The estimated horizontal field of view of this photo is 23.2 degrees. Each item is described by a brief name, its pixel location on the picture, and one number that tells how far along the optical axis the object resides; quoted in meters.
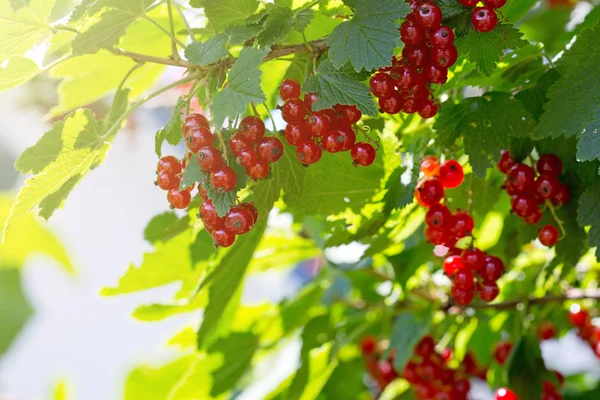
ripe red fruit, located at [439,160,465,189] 0.57
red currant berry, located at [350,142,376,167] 0.53
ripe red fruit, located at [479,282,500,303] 0.60
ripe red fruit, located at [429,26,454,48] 0.51
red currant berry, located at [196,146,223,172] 0.51
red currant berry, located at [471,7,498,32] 0.51
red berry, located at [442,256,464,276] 0.59
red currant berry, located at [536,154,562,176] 0.57
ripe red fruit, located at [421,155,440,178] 0.57
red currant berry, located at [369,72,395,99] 0.52
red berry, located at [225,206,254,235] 0.52
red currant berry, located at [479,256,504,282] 0.60
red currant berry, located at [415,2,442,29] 0.51
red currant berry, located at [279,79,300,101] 0.53
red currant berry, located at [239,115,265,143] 0.52
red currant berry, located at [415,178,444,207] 0.58
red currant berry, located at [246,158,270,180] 0.52
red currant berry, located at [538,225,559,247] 0.58
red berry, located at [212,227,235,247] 0.52
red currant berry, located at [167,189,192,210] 0.53
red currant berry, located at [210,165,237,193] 0.51
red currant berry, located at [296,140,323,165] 0.53
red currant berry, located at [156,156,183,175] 0.54
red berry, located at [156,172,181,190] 0.54
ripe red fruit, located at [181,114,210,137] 0.52
